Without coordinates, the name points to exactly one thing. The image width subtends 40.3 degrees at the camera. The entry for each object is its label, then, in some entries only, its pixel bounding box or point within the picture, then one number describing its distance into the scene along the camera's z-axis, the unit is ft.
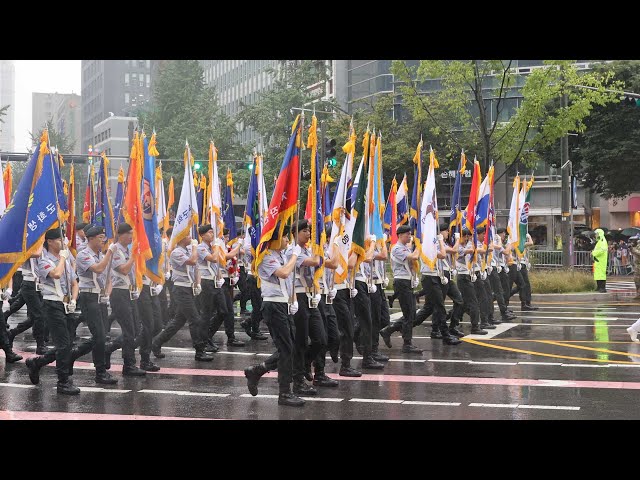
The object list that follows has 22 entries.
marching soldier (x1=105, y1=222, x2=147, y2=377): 38.17
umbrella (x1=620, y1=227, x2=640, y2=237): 134.21
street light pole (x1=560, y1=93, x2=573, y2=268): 88.53
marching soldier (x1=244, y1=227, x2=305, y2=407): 31.40
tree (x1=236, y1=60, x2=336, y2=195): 134.31
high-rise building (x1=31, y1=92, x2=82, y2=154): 479.00
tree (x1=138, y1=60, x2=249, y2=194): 166.09
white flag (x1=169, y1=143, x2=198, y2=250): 45.01
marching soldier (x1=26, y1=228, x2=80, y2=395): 34.09
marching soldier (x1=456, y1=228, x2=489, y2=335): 52.01
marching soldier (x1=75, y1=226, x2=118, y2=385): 36.06
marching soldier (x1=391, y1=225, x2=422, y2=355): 45.11
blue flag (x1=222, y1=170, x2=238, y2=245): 66.33
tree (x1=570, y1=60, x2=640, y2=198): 133.49
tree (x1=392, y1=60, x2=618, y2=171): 86.12
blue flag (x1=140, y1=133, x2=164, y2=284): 40.22
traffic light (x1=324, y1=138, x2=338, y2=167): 83.82
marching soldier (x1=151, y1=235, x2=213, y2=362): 42.11
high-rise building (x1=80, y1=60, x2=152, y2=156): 420.36
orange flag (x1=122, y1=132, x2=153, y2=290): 38.86
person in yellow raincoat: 81.66
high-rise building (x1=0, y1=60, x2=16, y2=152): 603.43
